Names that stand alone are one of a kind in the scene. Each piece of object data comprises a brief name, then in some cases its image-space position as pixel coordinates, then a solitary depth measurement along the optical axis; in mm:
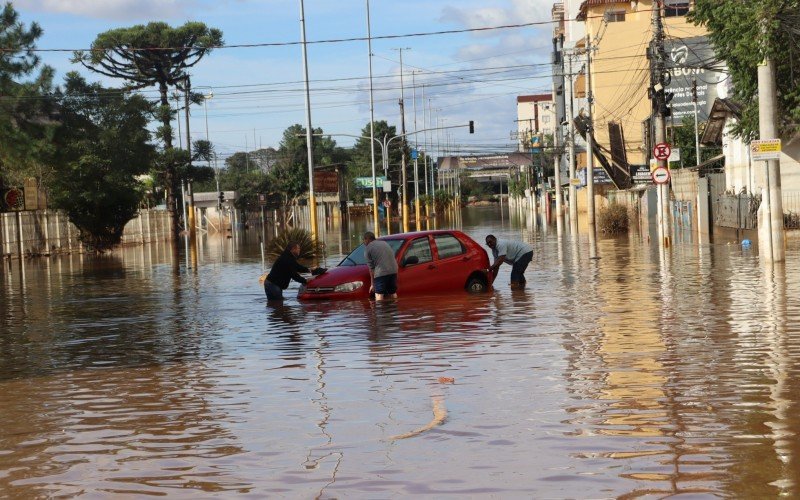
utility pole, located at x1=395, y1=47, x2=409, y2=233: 67956
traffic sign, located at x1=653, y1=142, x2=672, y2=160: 35781
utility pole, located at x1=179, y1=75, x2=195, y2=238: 69669
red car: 21672
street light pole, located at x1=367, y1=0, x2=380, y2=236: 62009
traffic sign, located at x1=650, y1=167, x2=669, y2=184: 35406
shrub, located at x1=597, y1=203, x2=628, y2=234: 53250
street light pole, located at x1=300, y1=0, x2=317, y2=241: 42375
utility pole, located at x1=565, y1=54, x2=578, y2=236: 66075
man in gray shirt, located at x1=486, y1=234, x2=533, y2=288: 23156
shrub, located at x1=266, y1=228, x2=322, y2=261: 39844
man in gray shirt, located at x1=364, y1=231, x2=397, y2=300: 20406
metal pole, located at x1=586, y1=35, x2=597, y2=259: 57500
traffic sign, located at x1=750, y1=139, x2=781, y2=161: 25594
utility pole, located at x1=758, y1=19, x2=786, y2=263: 26250
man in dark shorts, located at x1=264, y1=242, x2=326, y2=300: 22328
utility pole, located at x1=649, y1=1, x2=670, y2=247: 39062
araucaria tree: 75875
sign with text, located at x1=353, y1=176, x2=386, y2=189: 156288
